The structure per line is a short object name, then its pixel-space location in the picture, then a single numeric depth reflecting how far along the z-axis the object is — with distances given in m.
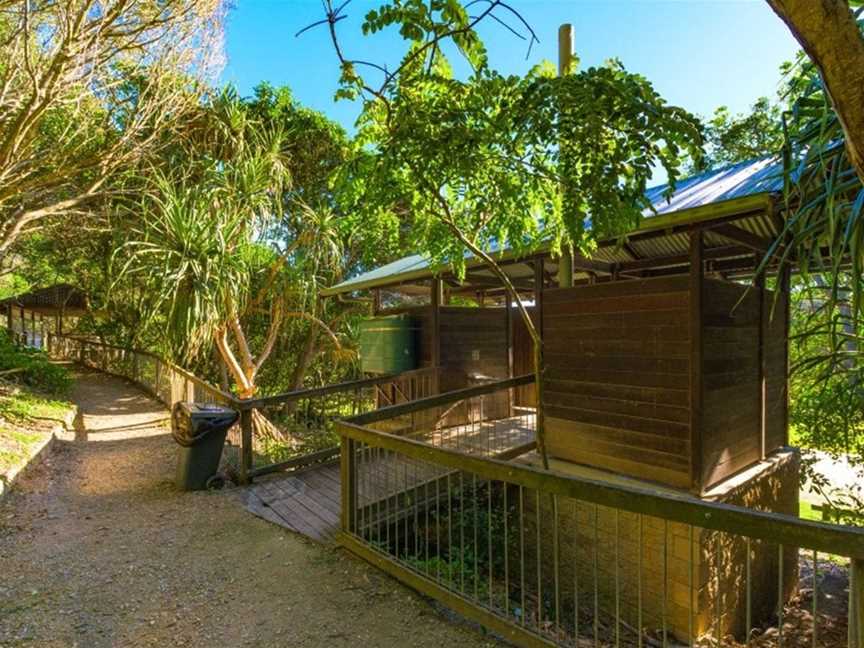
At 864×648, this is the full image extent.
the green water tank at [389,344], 7.59
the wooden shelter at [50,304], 16.70
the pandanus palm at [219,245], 6.16
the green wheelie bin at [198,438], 4.50
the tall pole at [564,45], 4.39
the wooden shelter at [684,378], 3.85
